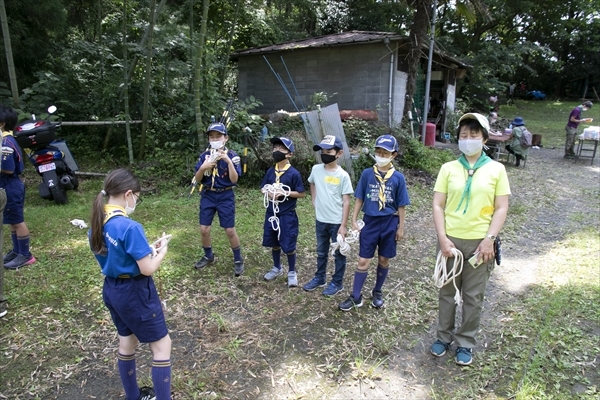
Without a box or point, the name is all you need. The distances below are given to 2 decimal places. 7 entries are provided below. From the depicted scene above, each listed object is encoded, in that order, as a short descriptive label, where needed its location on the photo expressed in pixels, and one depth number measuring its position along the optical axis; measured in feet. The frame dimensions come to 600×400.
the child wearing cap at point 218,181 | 12.73
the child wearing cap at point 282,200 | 12.78
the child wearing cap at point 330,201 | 11.91
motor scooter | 19.01
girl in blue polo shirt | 6.88
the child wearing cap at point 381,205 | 11.06
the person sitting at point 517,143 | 33.60
